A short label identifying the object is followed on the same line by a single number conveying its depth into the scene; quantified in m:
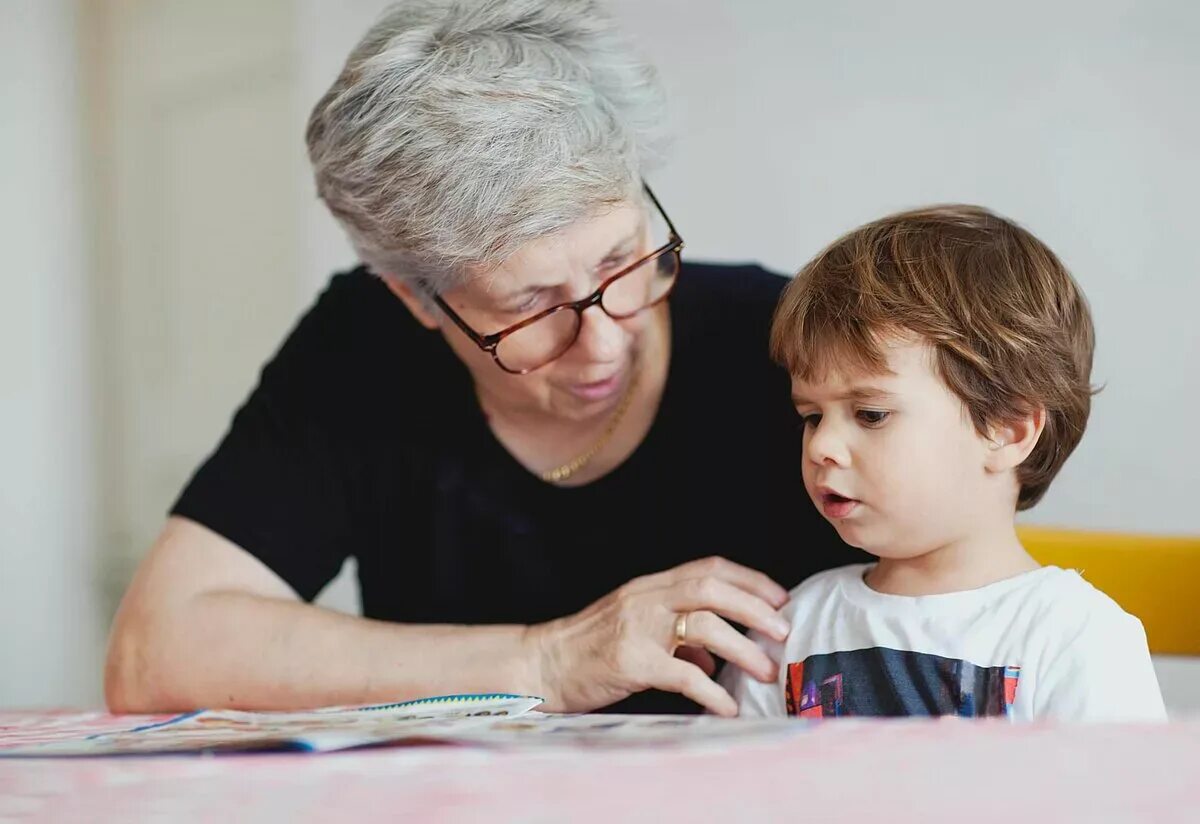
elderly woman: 1.16
